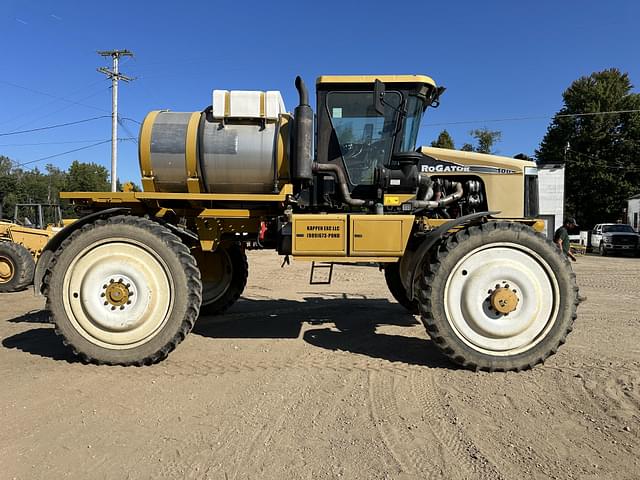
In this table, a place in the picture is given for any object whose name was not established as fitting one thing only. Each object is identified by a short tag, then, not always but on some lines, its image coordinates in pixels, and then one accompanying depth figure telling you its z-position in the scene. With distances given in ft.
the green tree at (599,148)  136.15
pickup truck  77.46
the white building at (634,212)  108.78
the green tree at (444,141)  128.69
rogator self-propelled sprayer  14.48
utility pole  86.71
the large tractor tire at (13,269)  32.78
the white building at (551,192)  57.32
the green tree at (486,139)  170.55
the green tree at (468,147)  166.26
